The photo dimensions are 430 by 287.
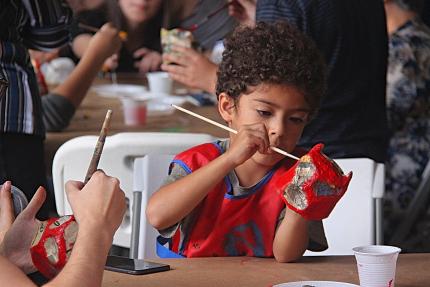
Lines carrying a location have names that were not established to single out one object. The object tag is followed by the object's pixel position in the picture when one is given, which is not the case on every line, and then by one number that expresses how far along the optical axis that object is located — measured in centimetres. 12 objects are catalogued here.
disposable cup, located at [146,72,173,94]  748
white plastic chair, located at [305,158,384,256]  400
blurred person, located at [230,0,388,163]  442
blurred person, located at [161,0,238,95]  456
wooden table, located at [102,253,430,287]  296
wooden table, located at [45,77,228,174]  543
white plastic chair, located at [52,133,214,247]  430
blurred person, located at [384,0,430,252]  580
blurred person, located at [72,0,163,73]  867
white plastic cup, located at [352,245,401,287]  282
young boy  350
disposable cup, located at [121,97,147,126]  598
